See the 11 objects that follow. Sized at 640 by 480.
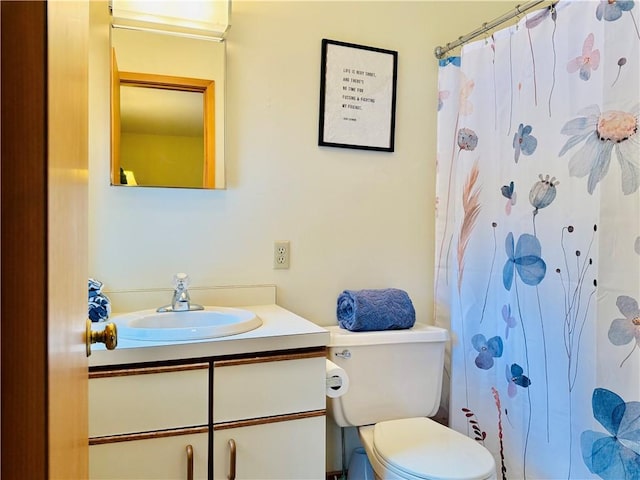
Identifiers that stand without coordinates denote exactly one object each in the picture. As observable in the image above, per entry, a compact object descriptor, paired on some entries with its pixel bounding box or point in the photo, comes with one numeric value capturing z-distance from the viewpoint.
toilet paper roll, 1.46
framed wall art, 1.88
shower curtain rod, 1.60
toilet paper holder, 1.46
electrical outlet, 1.83
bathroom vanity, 1.17
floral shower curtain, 1.28
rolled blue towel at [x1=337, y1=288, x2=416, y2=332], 1.73
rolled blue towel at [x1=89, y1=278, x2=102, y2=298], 1.42
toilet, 1.48
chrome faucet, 1.54
